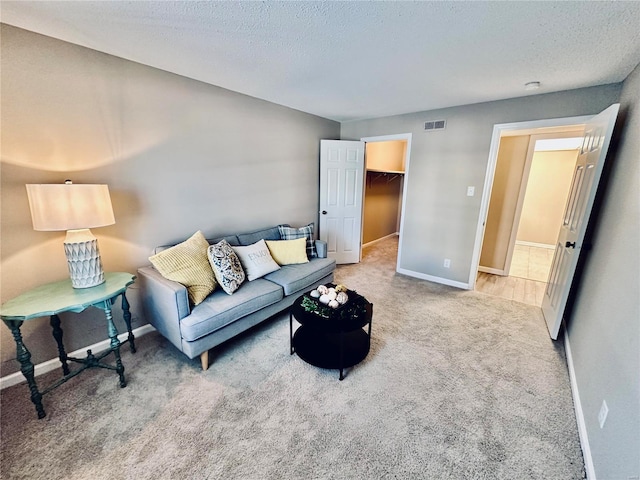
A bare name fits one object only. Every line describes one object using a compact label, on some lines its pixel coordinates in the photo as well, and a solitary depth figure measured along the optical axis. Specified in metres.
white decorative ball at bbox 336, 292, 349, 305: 2.07
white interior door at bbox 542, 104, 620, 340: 2.08
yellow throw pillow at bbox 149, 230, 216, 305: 2.13
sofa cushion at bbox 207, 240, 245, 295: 2.35
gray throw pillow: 2.67
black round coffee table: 1.92
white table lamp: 1.58
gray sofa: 1.96
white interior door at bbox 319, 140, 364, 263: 4.21
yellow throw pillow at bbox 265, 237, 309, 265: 3.07
